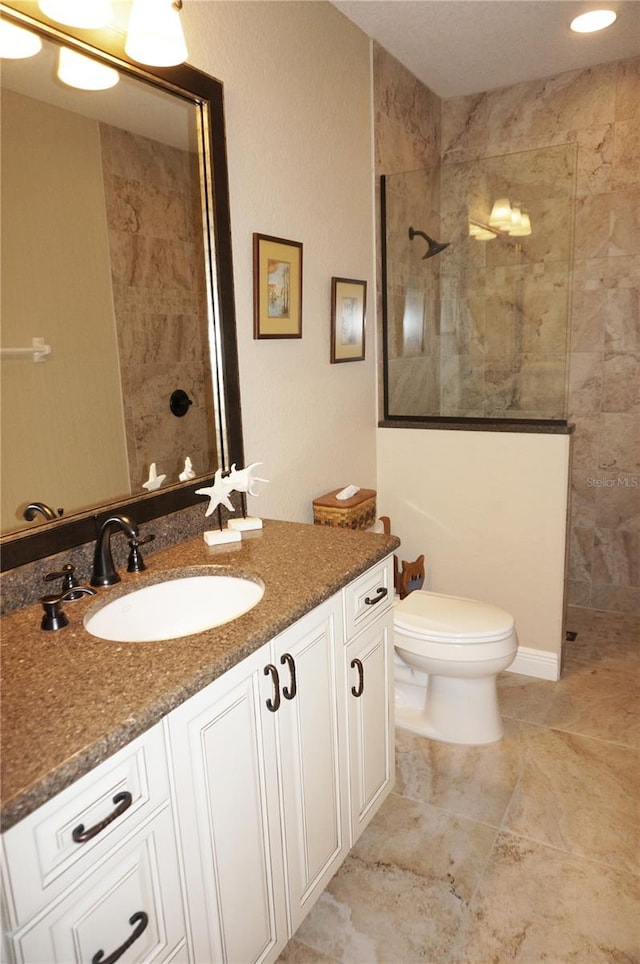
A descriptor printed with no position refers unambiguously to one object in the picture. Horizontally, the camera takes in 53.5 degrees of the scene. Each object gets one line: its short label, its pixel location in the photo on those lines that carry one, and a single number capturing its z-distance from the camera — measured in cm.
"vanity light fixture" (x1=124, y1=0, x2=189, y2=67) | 139
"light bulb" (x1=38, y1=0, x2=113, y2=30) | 133
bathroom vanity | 88
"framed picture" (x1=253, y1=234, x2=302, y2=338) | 202
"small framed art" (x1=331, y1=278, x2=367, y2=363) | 248
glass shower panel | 267
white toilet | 221
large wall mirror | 134
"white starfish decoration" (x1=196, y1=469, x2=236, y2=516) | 181
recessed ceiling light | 243
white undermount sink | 148
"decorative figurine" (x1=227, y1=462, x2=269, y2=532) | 183
